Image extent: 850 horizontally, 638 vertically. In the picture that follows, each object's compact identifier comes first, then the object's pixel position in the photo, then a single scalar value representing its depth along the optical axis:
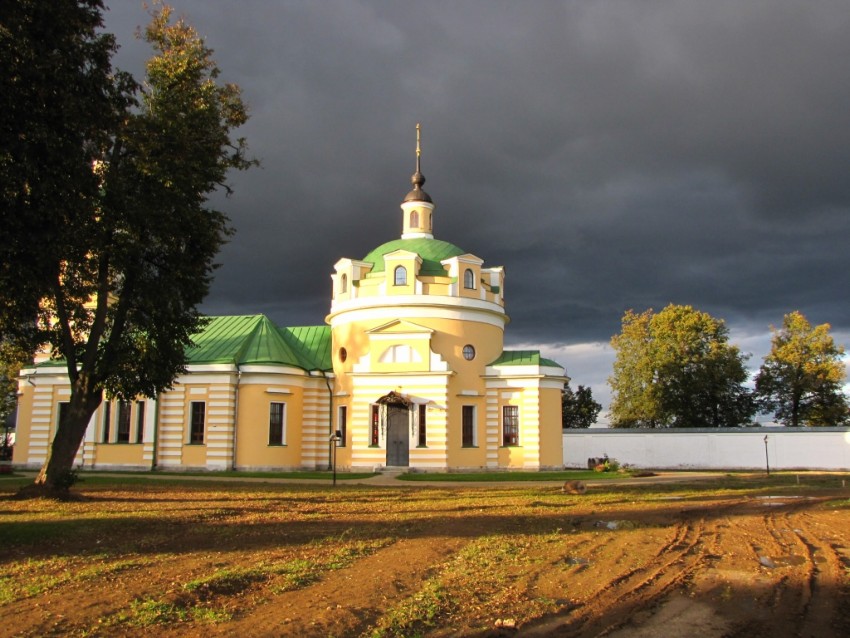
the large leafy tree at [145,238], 17.81
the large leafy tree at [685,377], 49.94
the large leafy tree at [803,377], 48.69
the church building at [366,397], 34.47
